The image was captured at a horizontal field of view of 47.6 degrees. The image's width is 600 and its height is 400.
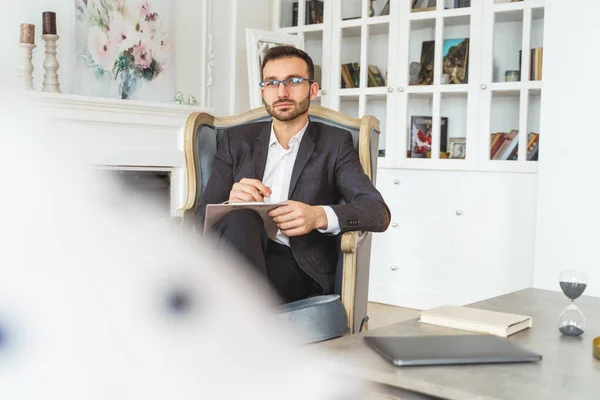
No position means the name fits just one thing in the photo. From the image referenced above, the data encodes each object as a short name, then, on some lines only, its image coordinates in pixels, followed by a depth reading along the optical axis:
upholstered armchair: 1.81
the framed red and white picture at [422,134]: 3.71
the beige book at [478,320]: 1.26
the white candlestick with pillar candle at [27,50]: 2.96
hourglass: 1.26
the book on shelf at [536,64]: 3.33
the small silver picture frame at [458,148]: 3.60
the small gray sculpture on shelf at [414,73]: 3.74
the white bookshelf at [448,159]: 3.39
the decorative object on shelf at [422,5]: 3.69
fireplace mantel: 3.12
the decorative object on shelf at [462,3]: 3.54
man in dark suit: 1.76
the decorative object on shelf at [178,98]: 3.61
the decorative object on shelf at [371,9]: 3.87
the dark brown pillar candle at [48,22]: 3.05
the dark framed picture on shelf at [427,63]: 3.70
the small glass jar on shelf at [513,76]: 3.42
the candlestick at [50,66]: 3.08
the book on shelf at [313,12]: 4.05
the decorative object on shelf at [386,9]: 3.82
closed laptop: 1.04
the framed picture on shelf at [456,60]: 3.57
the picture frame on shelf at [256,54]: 3.90
